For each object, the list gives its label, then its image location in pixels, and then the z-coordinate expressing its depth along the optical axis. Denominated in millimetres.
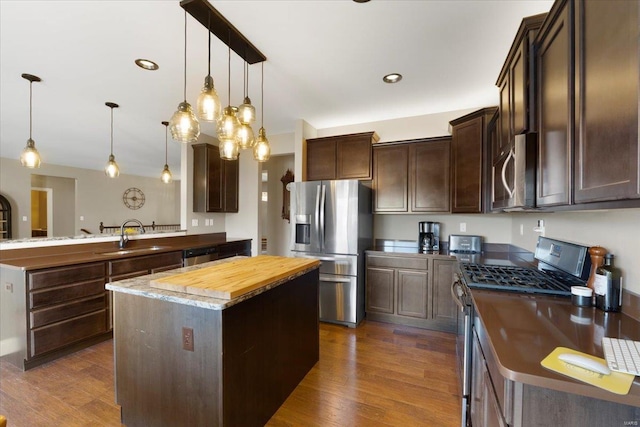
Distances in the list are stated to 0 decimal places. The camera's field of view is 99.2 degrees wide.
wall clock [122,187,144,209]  8570
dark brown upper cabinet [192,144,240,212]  4320
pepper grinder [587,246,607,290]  1368
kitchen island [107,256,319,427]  1401
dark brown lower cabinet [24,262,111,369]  2332
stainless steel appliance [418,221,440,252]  3498
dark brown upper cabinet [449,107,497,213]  2846
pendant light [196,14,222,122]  1845
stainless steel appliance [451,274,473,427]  1665
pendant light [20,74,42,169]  2908
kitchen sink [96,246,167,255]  3151
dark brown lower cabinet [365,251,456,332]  3092
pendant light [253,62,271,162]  2435
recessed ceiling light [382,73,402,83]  2713
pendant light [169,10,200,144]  1894
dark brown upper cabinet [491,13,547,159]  1430
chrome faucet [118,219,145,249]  3438
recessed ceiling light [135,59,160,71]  2465
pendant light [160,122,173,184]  4805
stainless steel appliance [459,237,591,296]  1580
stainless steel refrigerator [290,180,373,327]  3291
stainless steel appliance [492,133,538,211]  1430
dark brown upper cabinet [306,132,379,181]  3646
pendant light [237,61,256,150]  2150
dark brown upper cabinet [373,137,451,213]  3316
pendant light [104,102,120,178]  3932
